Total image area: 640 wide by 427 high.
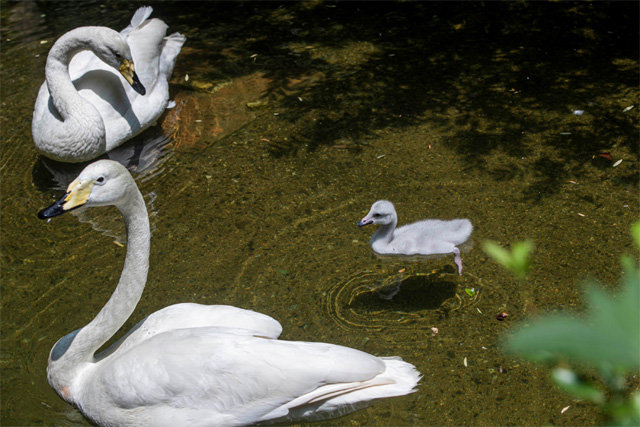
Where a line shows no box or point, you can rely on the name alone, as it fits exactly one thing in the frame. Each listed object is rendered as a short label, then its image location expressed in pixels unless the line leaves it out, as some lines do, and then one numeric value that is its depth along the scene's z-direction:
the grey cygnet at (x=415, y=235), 3.74
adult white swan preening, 4.93
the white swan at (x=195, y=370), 2.74
